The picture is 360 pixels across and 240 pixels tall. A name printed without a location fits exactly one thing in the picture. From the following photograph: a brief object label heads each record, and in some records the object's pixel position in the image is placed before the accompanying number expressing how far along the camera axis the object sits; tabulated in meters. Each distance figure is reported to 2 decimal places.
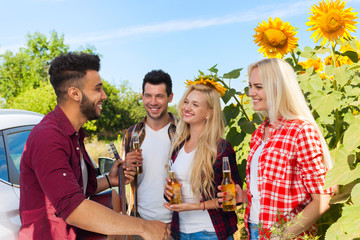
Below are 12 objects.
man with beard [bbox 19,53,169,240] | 1.96
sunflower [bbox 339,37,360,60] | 3.58
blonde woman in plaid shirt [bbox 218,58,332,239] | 2.18
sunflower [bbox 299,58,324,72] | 3.66
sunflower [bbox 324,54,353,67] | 3.63
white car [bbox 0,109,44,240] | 2.26
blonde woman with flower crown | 2.91
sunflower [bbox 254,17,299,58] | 3.22
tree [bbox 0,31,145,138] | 35.12
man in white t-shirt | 3.45
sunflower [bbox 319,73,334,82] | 3.55
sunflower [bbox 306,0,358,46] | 3.08
